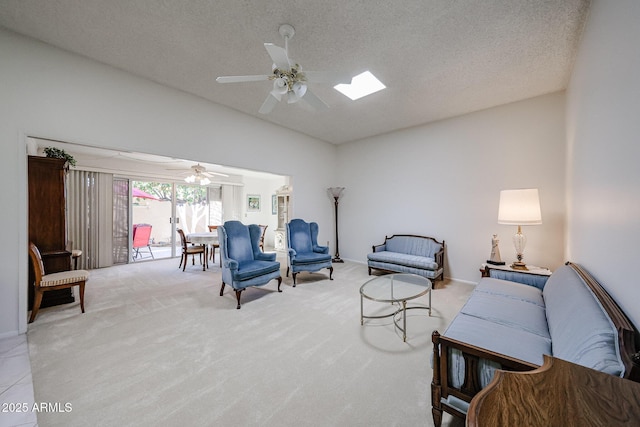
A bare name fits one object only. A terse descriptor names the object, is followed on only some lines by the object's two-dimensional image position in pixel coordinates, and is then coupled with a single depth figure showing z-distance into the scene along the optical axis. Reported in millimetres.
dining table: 4954
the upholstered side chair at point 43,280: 2617
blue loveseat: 3941
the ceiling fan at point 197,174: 5258
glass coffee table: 2532
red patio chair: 5703
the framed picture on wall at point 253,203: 8055
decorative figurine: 3277
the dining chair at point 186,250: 5102
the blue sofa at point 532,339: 993
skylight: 3197
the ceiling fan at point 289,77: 2084
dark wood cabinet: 2943
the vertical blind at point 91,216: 4996
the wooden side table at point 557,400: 580
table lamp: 2818
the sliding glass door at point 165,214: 5898
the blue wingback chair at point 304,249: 4074
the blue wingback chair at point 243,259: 3199
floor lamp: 5781
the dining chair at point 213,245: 5591
